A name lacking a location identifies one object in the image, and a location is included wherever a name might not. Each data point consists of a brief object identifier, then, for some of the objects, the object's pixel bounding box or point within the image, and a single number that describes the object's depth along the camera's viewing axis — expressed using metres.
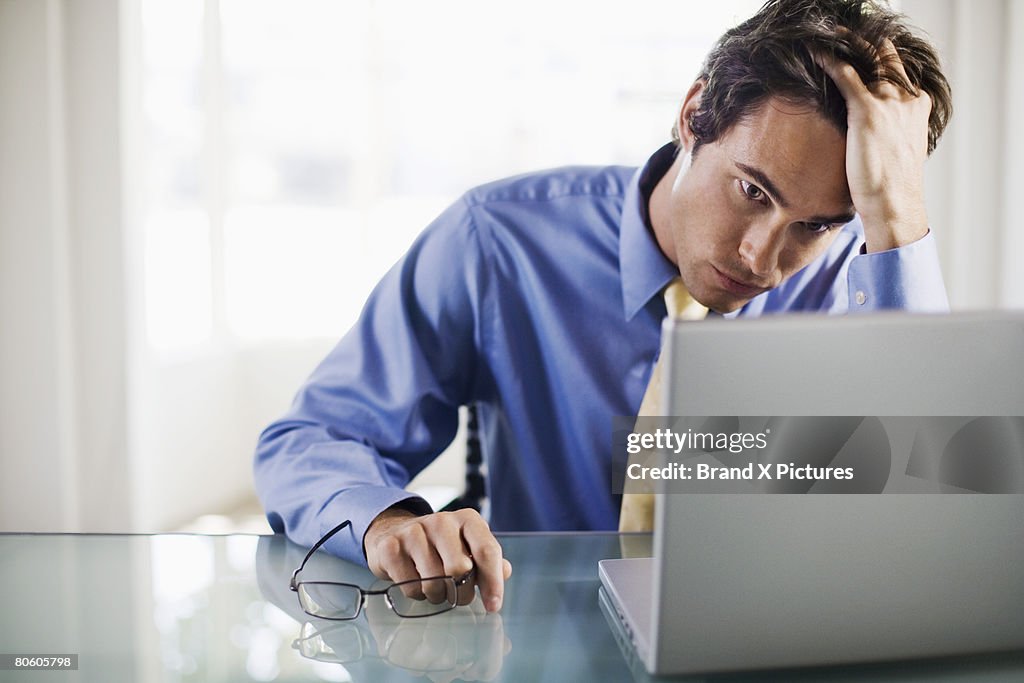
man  1.20
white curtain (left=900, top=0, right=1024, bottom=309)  2.47
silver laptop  0.59
